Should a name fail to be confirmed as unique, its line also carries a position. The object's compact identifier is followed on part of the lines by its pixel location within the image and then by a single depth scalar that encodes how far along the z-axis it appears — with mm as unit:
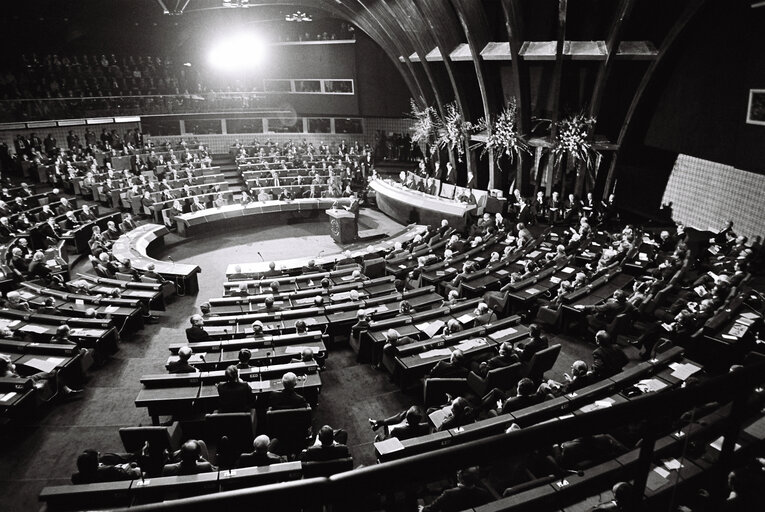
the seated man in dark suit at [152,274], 16694
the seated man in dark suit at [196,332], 11641
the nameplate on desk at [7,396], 9227
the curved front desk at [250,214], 24391
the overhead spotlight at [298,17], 35750
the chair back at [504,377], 9508
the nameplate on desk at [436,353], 10516
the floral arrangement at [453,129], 25984
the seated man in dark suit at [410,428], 7773
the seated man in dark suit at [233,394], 8844
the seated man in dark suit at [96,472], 6867
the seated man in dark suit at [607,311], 12055
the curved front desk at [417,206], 23906
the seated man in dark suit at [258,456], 7094
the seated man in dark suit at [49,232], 19672
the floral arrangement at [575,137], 21578
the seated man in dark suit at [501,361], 9758
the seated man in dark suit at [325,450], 7078
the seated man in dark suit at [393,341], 10797
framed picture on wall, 15198
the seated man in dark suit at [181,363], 9923
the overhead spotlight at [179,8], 27498
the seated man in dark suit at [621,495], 4570
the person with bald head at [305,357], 10180
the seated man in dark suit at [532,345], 10266
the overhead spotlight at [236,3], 27638
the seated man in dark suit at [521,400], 8328
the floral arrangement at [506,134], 23625
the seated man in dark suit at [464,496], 5648
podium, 23609
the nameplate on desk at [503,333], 11305
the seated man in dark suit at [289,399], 8703
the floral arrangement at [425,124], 28422
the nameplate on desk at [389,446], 7113
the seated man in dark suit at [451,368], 9766
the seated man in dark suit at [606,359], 9453
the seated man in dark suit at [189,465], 7027
